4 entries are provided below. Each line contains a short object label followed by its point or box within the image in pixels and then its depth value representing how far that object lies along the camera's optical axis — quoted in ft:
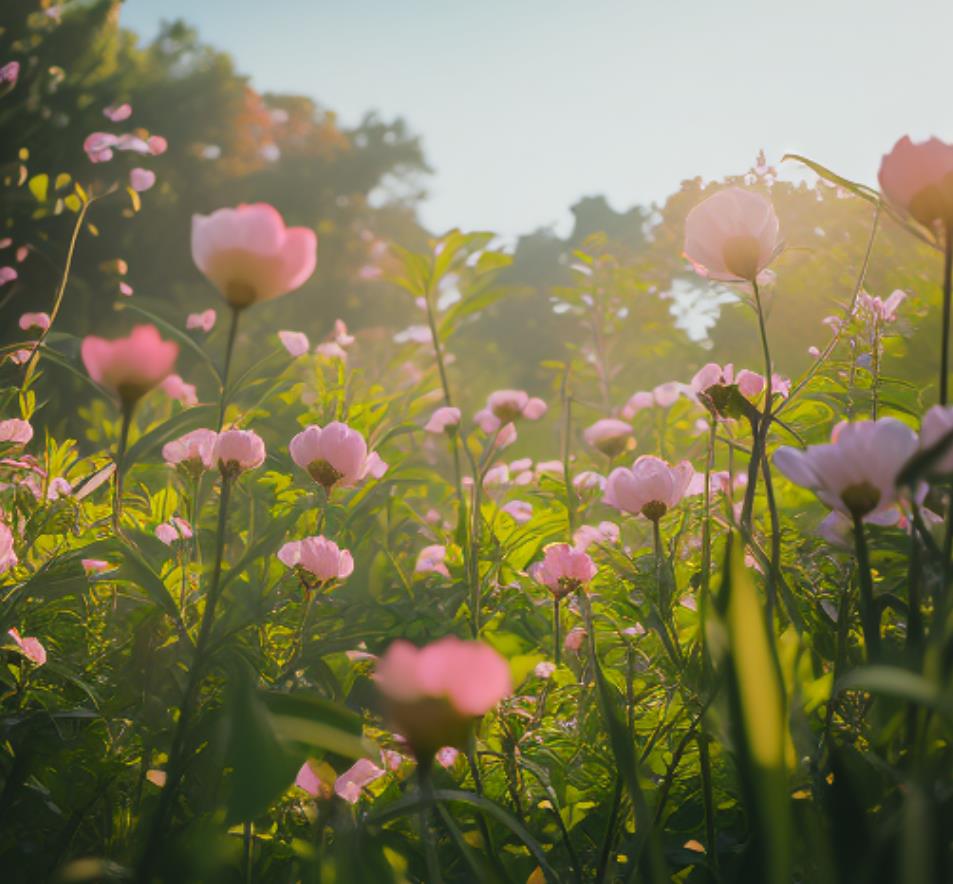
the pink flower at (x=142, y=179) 8.70
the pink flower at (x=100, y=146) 7.55
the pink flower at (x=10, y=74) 7.00
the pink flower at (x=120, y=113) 9.55
